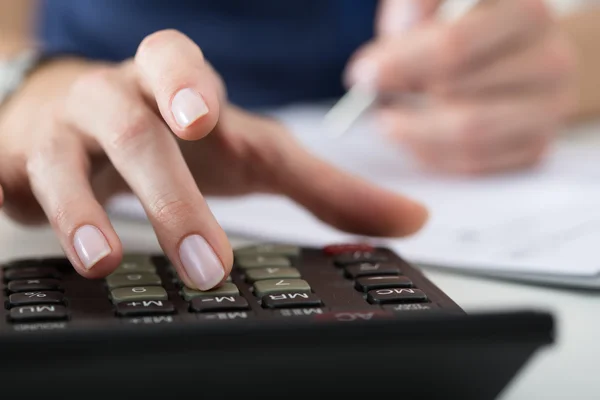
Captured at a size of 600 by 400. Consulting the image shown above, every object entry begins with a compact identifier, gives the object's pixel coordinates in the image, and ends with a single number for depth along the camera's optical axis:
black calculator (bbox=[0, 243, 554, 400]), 0.31
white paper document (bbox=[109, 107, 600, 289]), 0.46
